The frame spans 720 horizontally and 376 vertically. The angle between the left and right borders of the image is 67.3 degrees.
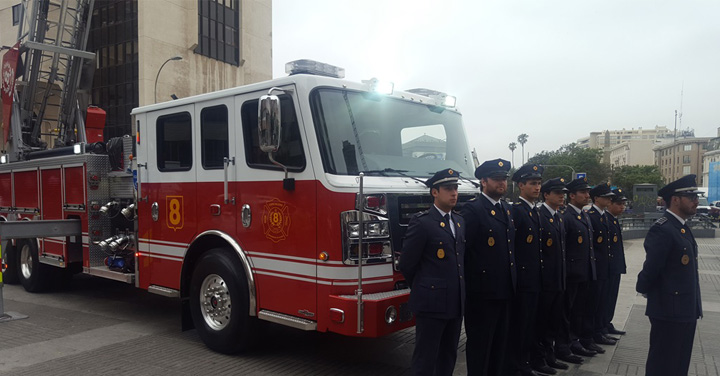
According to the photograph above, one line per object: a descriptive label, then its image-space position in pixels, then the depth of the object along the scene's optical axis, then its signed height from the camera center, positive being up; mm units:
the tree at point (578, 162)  53503 +349
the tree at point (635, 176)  67062 -1344
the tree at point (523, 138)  97250 +4920
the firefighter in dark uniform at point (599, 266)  6047 -1148
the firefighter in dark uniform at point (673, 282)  4121 -895
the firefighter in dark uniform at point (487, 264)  4363 -806
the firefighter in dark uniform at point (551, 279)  5121 -1076
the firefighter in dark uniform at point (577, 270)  5605 -1090
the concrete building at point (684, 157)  121562 +2092
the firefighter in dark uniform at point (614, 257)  6438 -1098
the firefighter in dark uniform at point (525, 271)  4824 -940
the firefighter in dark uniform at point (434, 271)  3959 -785
